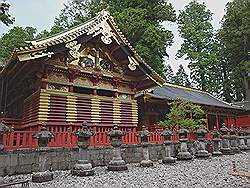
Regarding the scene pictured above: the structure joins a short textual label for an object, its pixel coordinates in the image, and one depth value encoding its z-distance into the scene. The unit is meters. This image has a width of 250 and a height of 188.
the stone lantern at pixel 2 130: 7.01
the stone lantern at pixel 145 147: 10.02
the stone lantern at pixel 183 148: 11.73
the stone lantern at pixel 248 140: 17.69
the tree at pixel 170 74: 67.69
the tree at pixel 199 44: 40.50
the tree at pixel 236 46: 36.72
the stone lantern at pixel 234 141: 14.97
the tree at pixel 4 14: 23.52
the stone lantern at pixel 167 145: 10.87
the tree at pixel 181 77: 63.59
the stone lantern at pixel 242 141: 16.41
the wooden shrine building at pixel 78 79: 11.23
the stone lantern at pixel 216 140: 13.97
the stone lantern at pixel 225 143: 14.25
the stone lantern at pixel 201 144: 12.68
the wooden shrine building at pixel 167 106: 17.09
